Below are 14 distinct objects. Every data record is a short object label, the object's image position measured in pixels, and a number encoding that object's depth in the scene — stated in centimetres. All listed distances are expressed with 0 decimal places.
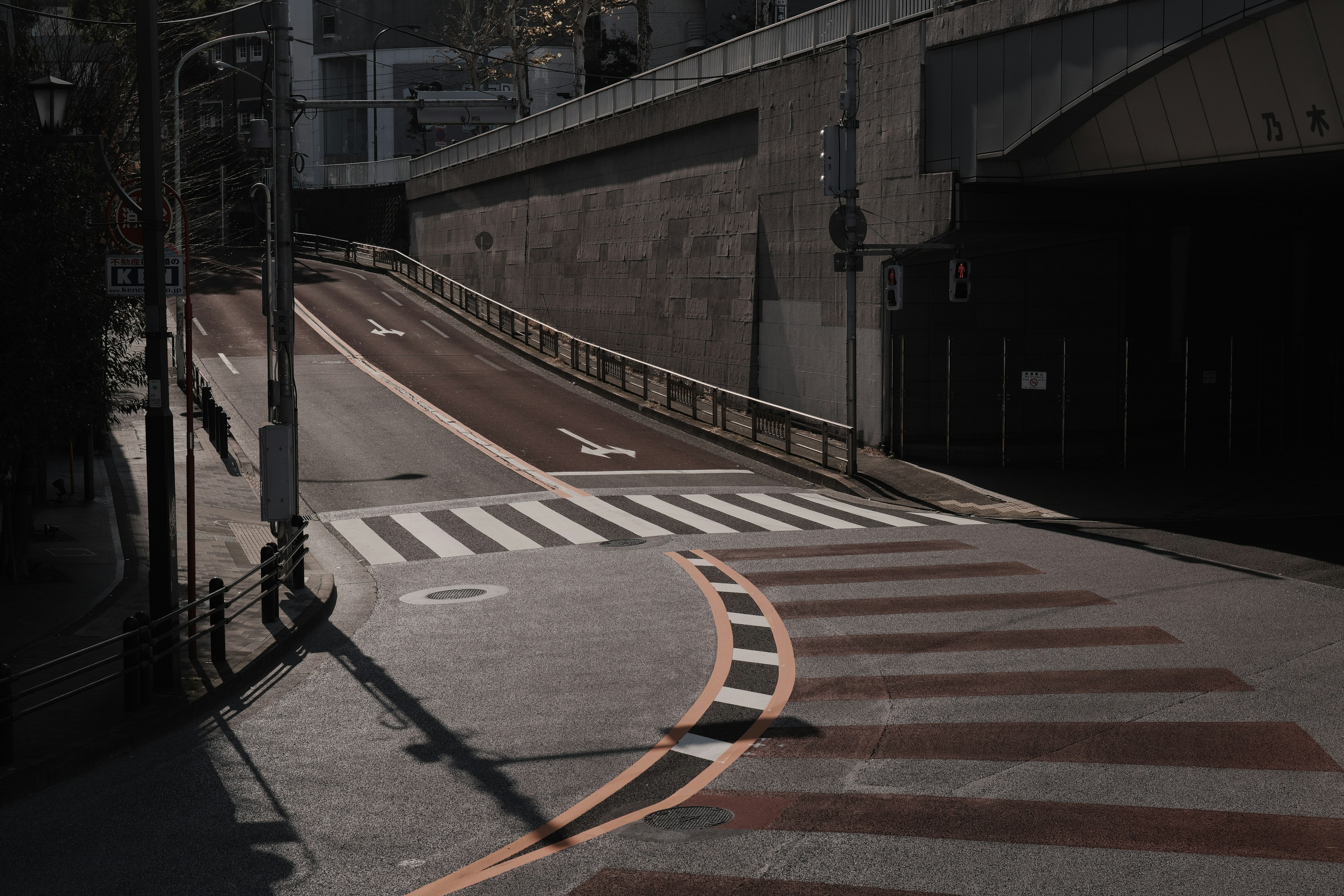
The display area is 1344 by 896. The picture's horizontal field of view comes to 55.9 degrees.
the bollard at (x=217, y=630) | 1201
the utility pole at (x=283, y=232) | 1641
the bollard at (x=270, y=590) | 1389
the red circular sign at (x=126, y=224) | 1328
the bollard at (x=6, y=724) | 885
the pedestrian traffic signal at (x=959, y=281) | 2405
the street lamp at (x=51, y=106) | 1223
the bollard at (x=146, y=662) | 1058
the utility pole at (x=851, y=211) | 2514
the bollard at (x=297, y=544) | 1563
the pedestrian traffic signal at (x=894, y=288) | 2489
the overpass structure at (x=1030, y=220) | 2131
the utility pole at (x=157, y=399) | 1099
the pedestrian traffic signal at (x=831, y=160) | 2556
